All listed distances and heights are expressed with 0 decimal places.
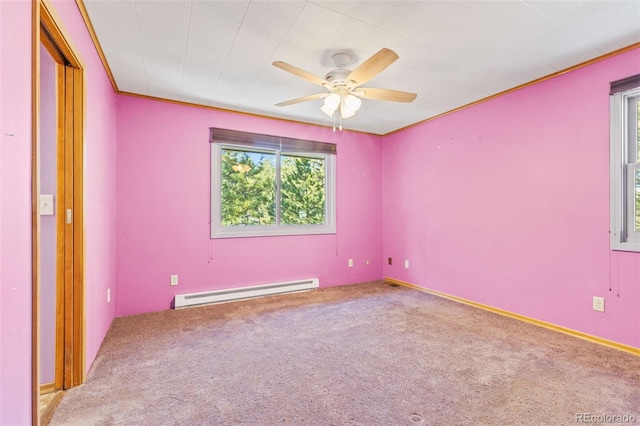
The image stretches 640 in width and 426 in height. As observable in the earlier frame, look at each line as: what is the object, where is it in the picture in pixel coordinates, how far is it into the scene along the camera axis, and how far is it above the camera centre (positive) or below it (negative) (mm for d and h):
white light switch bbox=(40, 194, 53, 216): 1735 +50
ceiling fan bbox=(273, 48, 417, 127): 2125 +943
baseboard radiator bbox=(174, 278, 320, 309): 3320 -978
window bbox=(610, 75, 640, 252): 2326 +346
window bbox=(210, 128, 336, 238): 3645 +365
